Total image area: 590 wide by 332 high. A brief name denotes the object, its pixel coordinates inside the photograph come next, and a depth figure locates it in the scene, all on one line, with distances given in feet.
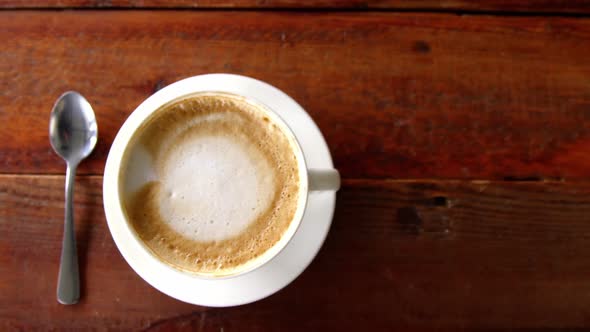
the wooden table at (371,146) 1.41
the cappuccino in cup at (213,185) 1.20
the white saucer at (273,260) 1.29
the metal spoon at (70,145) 1.39
